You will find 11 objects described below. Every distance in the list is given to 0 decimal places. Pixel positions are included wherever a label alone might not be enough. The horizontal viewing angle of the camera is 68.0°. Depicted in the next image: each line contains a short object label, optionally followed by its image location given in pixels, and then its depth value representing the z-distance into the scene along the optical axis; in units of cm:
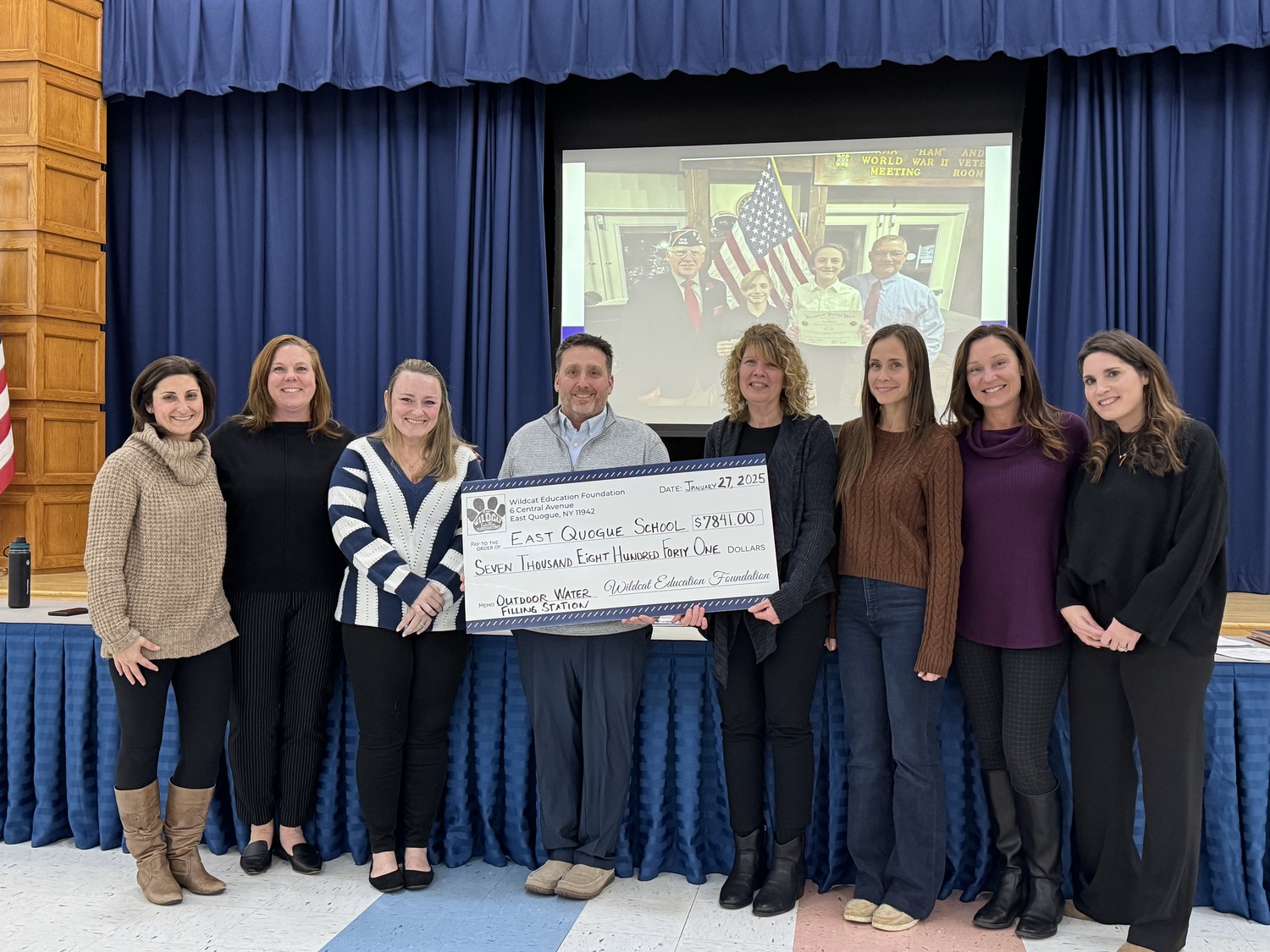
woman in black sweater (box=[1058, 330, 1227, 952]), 189
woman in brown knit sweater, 209
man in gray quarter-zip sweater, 232
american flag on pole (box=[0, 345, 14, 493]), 481
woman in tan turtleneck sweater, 214
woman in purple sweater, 207
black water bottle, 291
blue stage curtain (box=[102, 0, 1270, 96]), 446
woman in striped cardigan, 227
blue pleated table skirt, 220
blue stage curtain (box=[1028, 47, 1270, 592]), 471
